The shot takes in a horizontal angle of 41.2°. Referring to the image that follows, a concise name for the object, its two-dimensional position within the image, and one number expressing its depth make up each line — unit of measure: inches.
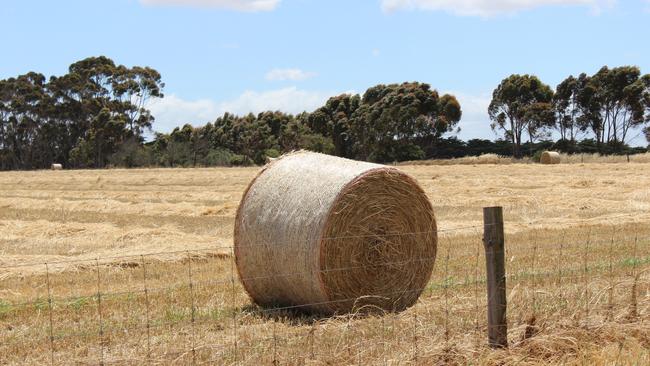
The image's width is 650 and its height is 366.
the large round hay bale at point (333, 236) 368.8
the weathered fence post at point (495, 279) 280.1
